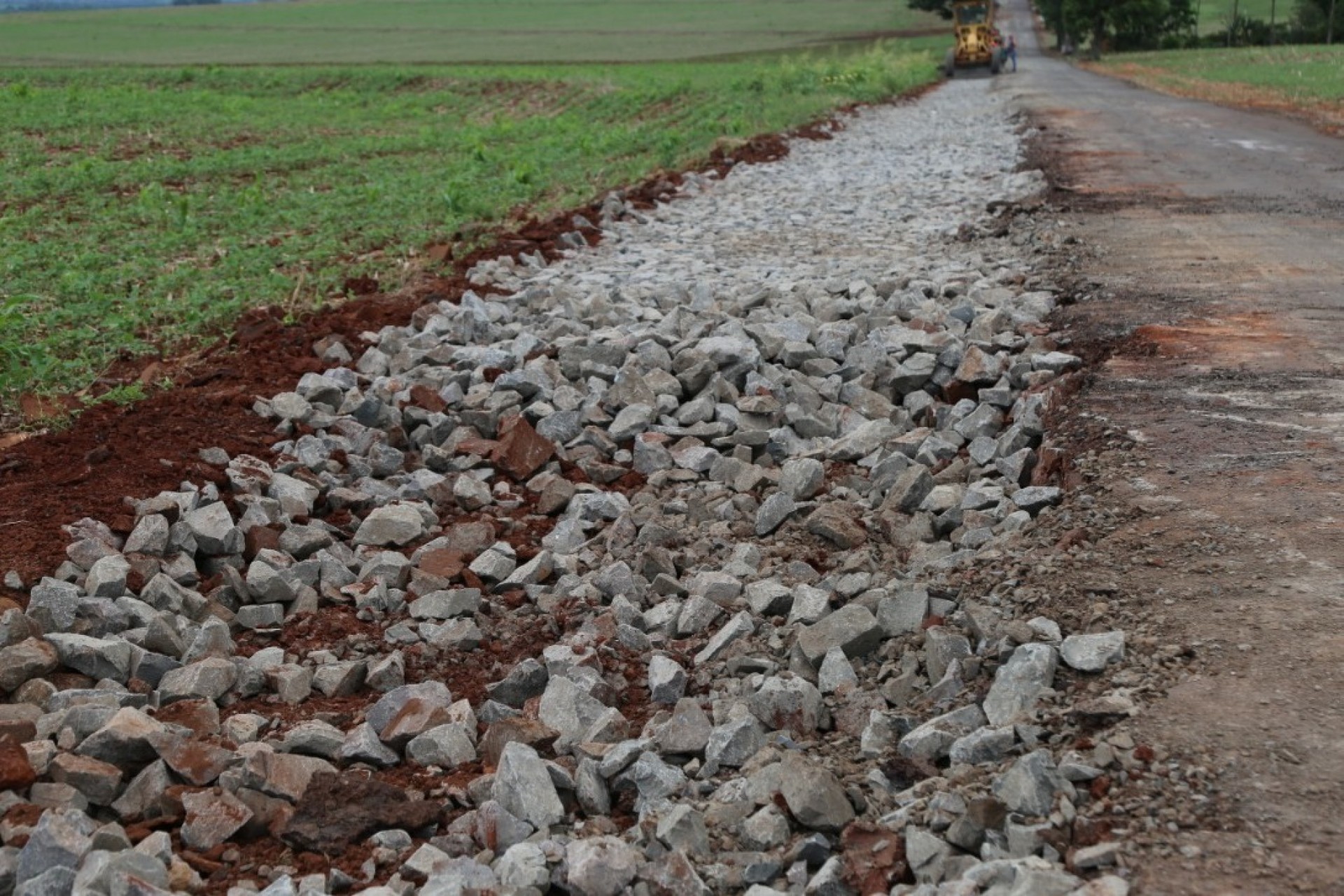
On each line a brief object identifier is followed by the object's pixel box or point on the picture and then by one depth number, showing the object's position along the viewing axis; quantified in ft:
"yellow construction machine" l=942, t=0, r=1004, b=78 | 149.07
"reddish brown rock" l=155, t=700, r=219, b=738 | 14.10
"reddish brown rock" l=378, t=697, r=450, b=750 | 13.74
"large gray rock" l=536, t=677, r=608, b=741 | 13.99
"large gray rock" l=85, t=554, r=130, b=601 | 16.48
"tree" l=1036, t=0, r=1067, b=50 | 241.96
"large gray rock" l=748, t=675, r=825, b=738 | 13.55
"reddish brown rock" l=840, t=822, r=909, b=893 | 10.46
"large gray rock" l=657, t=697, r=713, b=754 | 13.15
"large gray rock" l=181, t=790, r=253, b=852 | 12.00
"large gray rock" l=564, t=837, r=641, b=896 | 10.84
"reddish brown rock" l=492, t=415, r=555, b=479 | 22.45
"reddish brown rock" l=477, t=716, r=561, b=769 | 13.51
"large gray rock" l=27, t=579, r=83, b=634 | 15.70
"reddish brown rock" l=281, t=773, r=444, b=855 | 11.98
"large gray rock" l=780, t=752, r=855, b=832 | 11.32
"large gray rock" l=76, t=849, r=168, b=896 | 10.73
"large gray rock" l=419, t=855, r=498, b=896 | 10.75
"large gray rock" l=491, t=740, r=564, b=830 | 12.00
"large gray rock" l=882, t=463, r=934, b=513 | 19.06
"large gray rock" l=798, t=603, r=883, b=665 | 14.73
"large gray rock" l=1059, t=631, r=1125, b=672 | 12.35
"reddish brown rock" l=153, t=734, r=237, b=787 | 12.82
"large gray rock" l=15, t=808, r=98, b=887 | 11.16
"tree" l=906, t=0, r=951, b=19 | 222.89
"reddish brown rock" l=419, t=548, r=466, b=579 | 18.78
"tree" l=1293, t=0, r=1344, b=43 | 216.95
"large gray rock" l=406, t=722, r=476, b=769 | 13.52
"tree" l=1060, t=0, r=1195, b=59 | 207.10
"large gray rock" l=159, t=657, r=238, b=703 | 14.89
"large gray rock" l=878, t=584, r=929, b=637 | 14.94
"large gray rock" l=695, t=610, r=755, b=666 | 15.56
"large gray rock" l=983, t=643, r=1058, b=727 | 12.14
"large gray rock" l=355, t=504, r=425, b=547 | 19.88
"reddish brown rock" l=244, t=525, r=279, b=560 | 19.10
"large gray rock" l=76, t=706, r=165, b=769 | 13.04
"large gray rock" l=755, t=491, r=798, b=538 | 19.38
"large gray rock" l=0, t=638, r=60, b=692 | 14.58
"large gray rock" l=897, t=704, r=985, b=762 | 12.07
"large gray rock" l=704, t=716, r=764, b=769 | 12.78
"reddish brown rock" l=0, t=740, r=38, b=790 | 12.44
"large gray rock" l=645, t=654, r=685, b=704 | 14.75
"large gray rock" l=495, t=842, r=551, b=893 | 10.96
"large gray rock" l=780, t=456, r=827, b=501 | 20.17
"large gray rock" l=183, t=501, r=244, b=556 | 18.54
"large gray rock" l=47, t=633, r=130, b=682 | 15.10
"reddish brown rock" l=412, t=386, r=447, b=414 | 24.49
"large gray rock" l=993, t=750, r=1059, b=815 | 10.44
